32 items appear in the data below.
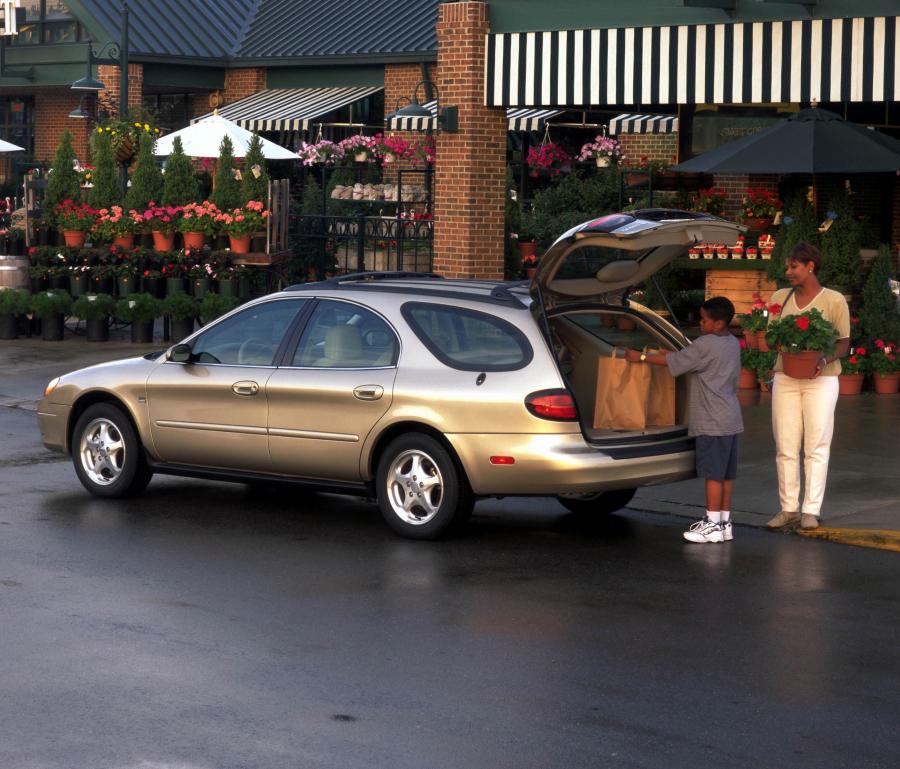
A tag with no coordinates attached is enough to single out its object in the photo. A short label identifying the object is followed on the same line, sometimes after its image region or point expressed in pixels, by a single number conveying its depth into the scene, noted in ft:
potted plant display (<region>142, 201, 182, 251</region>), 71.10
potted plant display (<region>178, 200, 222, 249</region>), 70.85
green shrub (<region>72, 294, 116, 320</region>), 70.03
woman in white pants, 34.19
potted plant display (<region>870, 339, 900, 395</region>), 54.54
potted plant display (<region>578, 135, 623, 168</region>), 85.81
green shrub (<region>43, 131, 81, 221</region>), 73.10
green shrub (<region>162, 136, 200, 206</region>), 71.87
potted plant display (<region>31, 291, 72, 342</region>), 70.74
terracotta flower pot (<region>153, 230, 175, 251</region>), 71.56
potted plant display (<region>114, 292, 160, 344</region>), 69.46
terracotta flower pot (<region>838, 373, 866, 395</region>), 54.75
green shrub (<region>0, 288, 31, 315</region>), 71.05
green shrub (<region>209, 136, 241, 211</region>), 71.77
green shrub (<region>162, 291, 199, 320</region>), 69.21
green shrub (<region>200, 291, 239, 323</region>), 69.00
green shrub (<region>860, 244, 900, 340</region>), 54.60
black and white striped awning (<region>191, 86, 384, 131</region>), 111.86
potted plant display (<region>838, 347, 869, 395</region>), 54.75
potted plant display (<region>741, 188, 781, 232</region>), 63.87
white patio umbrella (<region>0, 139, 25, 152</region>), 101.60
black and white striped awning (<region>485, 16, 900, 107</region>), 51.67
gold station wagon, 31.65
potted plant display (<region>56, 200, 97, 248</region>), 72.02
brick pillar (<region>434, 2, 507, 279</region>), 61.05
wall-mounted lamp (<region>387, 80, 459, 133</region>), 61.31
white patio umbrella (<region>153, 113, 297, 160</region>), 80.69
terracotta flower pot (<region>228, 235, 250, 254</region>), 70.90
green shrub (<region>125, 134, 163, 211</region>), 72.43
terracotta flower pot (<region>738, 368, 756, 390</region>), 55.98
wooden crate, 61.98
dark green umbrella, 51.08
